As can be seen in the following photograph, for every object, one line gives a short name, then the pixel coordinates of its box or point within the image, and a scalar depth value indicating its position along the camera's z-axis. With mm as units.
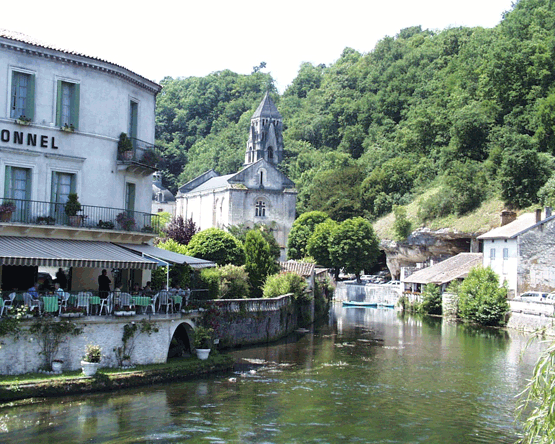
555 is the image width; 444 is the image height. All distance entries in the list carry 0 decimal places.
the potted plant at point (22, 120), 25547
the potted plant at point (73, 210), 26359
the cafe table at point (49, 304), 22000
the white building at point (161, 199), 128125
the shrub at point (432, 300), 62812
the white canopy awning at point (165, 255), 27984
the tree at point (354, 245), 82375
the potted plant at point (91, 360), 22172
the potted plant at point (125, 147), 28777
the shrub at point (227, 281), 36750
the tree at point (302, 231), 92938
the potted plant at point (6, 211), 24438
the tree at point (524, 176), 66625
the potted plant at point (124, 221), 28203
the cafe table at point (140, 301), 24812
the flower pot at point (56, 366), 21922
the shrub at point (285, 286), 44500
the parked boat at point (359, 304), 74875
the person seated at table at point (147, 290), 26433
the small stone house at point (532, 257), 55250
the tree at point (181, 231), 63156
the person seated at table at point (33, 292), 22125
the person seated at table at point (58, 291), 22688
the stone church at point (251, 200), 96750
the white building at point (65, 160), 25297
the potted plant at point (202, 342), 27359
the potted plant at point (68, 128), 26688
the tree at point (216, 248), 48688
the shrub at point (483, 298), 52281
